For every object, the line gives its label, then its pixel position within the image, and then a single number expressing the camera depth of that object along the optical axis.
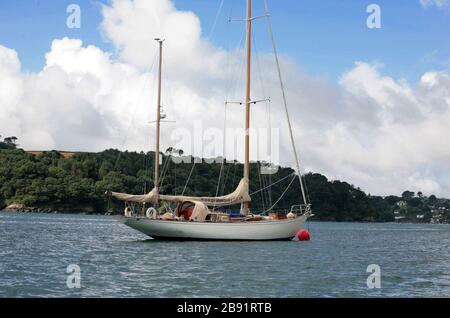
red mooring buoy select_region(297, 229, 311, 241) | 63.37
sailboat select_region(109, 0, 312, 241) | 53.34
